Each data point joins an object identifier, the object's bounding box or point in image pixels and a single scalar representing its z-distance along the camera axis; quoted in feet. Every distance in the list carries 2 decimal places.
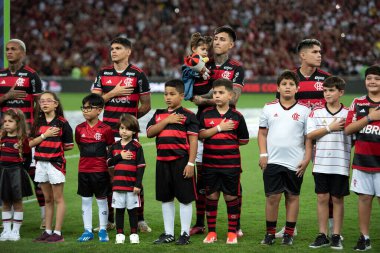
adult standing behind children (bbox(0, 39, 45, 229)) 64.28
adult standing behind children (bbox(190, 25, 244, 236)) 60.90
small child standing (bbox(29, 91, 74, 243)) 57.72
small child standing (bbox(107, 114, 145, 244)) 55.83
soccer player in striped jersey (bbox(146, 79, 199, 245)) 55.93
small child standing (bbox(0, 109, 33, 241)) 59.57
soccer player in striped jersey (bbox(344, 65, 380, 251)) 52.47
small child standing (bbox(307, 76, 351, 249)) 54.24
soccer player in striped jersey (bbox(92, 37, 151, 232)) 61.05
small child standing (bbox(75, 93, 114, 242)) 57.88
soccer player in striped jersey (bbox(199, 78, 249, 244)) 56.54
